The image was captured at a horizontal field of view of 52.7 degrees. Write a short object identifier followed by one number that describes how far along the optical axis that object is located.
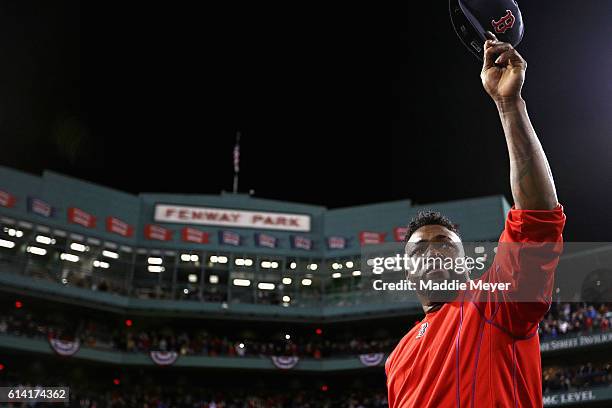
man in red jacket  2.31
